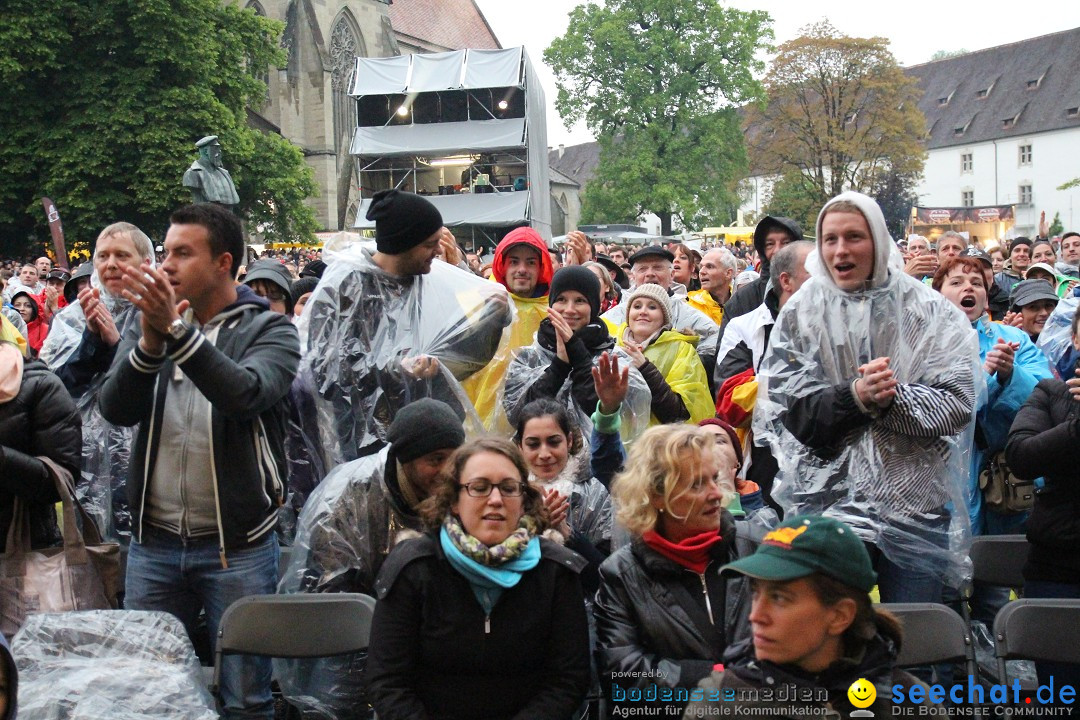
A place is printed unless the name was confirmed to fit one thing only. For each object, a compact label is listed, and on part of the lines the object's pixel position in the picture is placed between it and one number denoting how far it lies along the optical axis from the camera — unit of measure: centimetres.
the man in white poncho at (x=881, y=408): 371
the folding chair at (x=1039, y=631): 354
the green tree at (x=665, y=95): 4612
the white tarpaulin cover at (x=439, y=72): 2597
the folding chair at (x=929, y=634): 360
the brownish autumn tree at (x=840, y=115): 4469
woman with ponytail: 257
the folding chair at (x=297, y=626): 369
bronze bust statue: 810
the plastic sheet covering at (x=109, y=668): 336
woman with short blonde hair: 323
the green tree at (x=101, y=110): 2459
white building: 5575
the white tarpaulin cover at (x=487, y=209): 2642
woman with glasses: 319
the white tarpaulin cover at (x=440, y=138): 2595
